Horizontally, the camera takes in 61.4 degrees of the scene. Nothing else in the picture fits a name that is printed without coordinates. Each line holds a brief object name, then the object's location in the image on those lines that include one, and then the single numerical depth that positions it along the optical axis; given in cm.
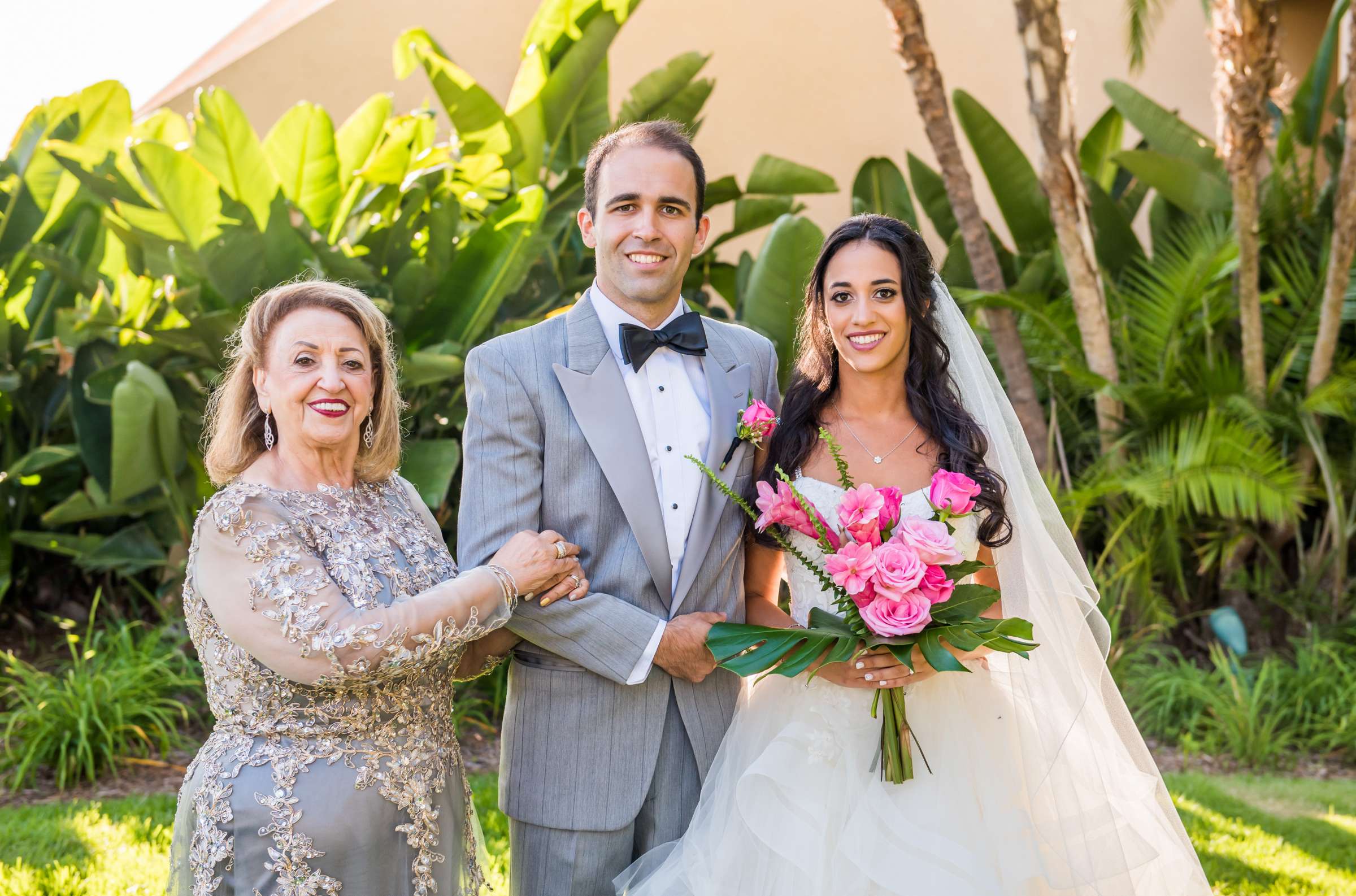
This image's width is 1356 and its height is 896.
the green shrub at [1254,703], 562
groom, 242
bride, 235
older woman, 217
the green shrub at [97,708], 489
